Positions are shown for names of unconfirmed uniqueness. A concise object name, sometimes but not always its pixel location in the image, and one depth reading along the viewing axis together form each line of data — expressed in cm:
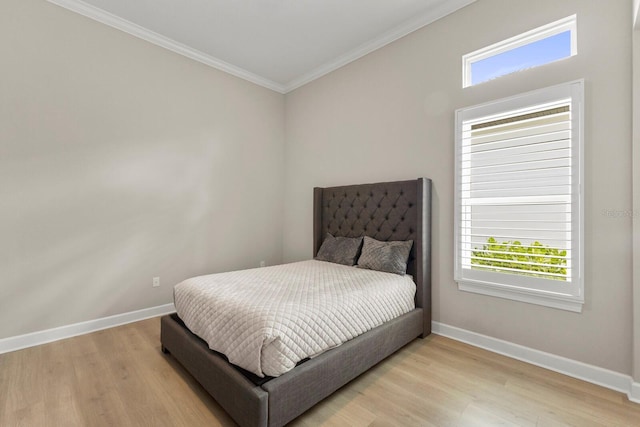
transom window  211
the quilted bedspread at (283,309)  148
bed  144
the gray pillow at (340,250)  305
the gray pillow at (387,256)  262
